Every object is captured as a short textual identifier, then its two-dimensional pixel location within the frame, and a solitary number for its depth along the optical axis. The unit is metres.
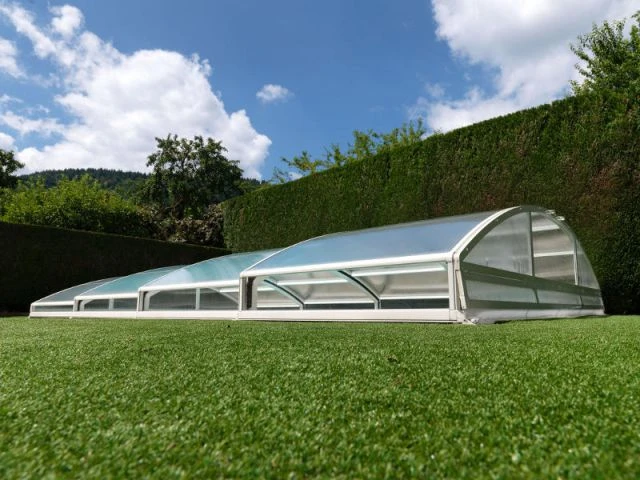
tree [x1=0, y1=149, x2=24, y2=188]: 37.19
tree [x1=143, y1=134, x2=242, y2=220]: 35.00
